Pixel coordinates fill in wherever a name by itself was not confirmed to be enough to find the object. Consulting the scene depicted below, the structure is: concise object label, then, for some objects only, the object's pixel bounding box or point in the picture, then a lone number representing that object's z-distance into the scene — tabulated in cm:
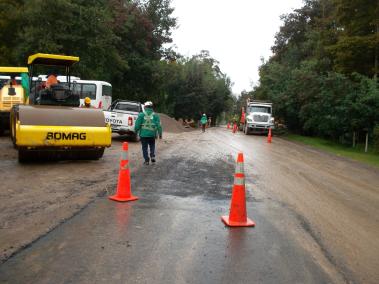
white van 2633
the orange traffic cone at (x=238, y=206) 679
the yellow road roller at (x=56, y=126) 1169
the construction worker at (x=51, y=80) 1381
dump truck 3672
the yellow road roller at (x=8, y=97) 1884
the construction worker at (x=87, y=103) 1508
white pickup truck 2078
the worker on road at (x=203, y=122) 3907
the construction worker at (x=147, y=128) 1318
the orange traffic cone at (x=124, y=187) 815
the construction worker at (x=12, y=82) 1914
